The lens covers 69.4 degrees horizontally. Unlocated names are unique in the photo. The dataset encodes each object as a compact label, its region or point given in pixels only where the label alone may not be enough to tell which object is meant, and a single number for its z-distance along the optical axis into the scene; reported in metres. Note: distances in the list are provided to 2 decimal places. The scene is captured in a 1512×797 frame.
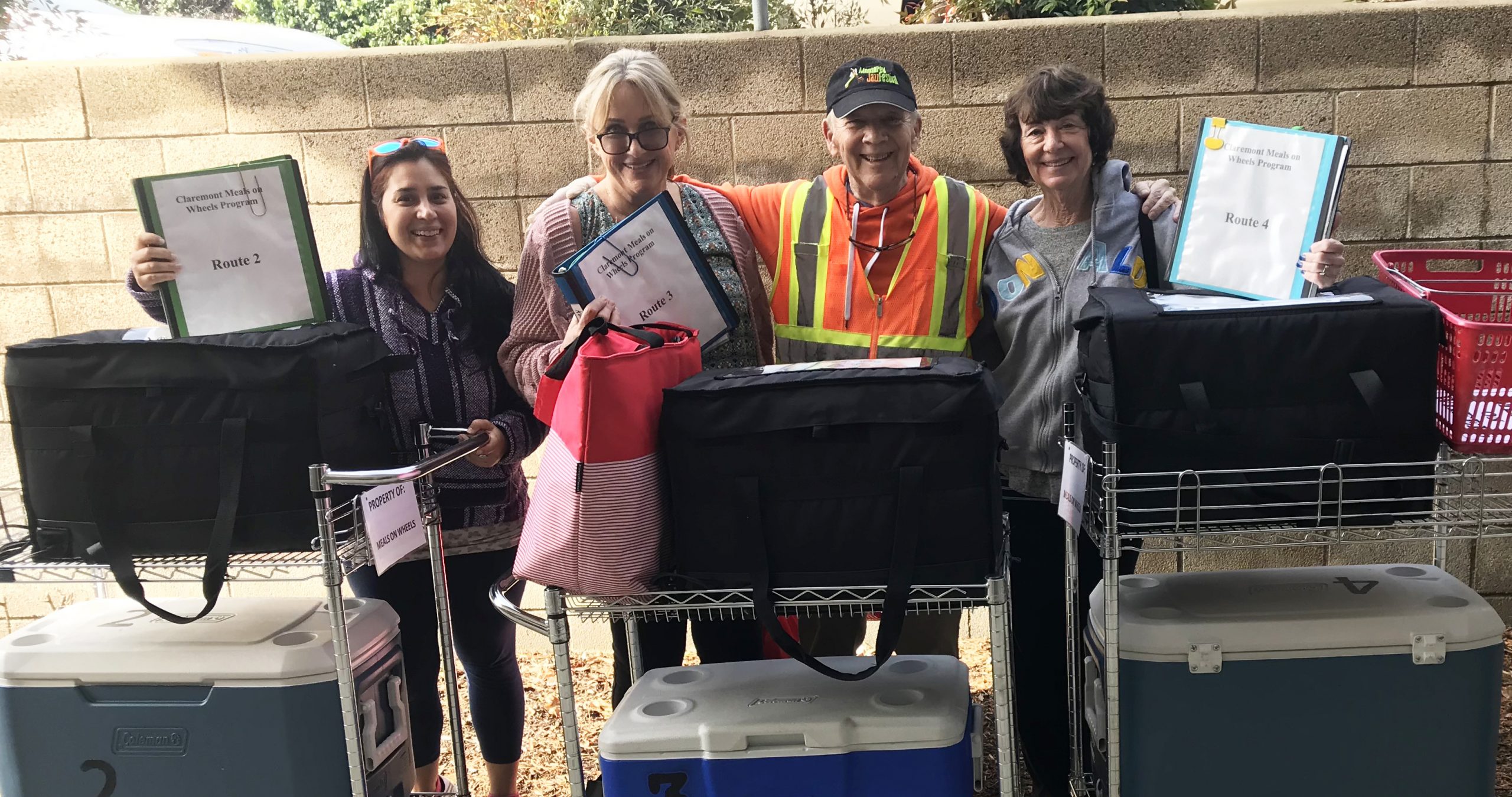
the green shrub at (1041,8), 3.62
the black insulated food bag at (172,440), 2.02
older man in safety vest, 2.41
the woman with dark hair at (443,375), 2.48
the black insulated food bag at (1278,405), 1.83
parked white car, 4.88
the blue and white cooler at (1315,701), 1.98
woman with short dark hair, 2.35
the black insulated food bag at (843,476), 1.81
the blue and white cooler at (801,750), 1.93
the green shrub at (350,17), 6.33
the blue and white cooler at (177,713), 2.11
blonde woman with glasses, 2.35
